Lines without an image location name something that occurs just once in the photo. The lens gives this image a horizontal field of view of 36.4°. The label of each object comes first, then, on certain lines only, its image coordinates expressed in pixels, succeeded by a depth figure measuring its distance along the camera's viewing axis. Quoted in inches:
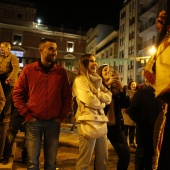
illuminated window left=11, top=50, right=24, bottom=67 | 1705.3
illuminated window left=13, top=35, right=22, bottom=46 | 1693.4
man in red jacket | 133.7
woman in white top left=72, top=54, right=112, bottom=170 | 142.9
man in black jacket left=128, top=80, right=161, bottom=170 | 167.3
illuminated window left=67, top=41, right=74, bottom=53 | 1868.8
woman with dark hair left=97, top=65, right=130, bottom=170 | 162.7
